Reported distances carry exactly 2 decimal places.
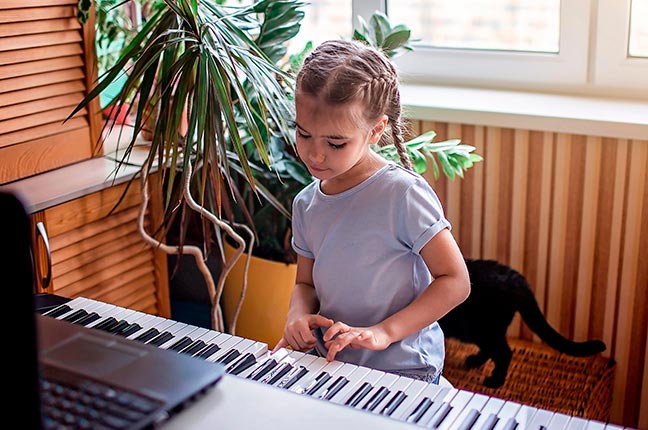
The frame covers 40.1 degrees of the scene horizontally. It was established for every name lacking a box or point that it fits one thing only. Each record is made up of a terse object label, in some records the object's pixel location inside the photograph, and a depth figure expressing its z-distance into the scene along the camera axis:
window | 2.31
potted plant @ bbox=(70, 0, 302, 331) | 1.86
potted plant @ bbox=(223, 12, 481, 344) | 2.18
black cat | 2.18
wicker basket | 2.10
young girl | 1.50
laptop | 0.68
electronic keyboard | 1.10
